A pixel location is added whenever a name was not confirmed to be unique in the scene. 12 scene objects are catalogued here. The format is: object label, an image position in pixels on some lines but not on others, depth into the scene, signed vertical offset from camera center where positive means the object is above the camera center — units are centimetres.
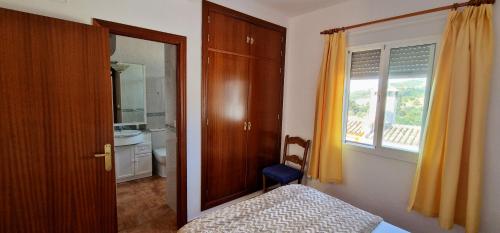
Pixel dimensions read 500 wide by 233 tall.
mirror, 342 +9
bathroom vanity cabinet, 330 -97
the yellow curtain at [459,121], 155 -11
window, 194 +10
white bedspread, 131 -73
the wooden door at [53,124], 136 -19
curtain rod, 158 +77
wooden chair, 259 -83
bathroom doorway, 216 -42
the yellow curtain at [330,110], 236 -7
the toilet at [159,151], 354 -86
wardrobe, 234 +1
